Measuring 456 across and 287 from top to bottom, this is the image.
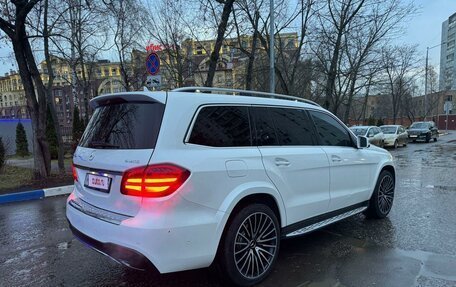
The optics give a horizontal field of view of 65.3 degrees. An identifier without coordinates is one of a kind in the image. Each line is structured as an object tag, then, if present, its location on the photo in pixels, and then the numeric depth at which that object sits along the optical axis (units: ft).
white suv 9.78
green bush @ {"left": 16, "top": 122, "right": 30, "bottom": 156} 65.05
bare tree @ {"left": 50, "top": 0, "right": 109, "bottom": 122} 38.85
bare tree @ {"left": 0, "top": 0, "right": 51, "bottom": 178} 30.94
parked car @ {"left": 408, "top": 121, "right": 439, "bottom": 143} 93.66
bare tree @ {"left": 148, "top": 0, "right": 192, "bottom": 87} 84.54
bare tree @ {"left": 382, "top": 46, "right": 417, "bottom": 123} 94.76
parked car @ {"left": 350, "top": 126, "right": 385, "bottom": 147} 69.10
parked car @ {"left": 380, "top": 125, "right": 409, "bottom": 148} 75.10
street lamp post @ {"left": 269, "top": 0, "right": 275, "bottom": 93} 51.46
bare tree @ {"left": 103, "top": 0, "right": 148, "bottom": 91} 73.41
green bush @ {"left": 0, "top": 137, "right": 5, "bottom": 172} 39.27
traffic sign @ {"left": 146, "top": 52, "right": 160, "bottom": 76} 30.78
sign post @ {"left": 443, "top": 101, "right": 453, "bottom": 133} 130.84
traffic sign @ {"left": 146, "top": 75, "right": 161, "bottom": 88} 30.73
